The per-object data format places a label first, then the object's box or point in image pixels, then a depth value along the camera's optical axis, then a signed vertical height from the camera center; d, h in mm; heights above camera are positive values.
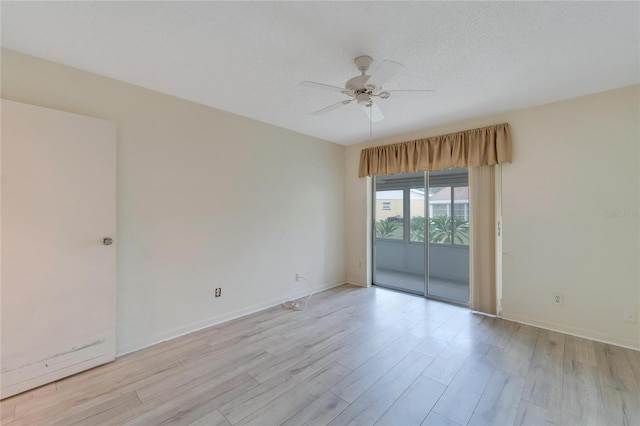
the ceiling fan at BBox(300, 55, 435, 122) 1758 +991
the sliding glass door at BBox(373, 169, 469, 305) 3939 -312
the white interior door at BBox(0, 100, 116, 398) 1847 -225
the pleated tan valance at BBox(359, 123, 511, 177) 3158 +867
